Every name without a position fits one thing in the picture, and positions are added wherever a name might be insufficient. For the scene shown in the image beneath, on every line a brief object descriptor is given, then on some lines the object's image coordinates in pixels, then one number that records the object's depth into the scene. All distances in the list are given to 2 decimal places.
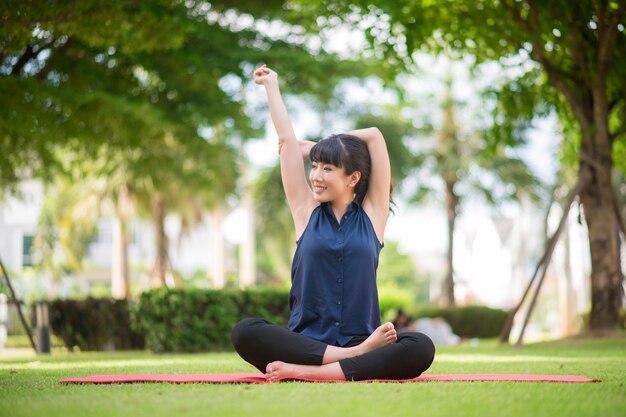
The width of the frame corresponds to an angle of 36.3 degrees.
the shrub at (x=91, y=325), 16.23
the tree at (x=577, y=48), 13.19
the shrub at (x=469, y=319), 24.95
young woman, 5.57
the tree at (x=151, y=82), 15.54
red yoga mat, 5.70
